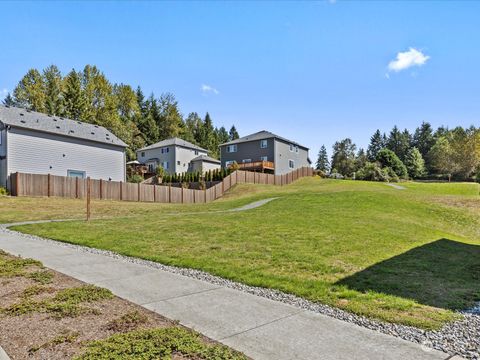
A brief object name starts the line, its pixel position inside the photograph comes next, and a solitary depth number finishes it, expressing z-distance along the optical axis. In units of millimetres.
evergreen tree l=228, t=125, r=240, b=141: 95094
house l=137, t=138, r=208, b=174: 47656
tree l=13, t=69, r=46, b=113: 45469
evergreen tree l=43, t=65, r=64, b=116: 45547
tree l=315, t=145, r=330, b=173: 90175
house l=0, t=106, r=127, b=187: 24609
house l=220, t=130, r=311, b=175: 41719
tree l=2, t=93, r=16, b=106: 58312
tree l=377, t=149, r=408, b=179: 61356
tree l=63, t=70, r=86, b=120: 46188
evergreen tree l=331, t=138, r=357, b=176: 67812
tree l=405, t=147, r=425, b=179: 68875
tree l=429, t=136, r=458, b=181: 61188
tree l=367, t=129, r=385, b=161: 90750
